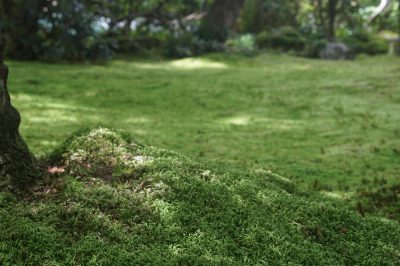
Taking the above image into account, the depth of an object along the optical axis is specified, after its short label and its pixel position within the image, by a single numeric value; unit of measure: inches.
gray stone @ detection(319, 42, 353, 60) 663.1
